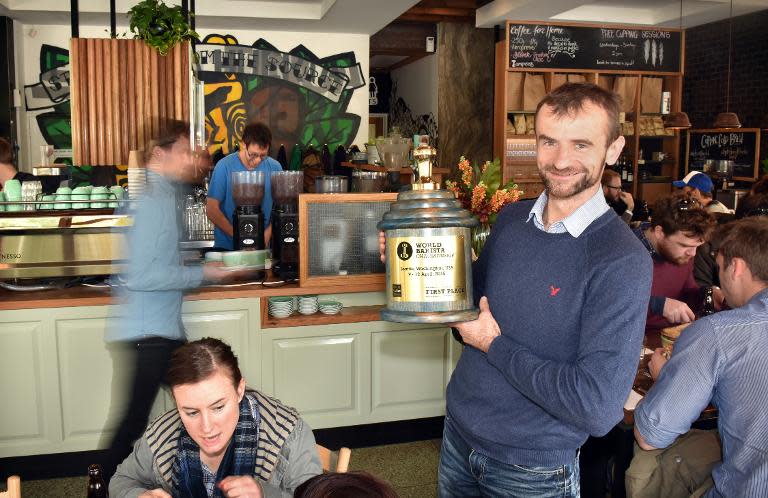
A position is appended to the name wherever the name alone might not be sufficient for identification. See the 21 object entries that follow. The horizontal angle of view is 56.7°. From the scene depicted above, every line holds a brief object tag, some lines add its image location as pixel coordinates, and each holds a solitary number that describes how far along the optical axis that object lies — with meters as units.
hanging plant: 4.04
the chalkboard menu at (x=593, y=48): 8.21
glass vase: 3.83
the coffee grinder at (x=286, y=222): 3.77
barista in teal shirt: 5.02
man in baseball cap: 5.65
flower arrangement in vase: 3.89
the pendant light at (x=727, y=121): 7.85
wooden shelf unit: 8.34
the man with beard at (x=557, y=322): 1.48
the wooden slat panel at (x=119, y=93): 4.23
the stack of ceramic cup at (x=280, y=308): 3.83
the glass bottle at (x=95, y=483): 1.95
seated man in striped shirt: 1.90
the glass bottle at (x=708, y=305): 3.33
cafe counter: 3.56
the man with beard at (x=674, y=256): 3.18
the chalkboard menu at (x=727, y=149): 9.22
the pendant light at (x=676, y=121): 7.87
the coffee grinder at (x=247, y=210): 3.87
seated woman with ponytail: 1.92
